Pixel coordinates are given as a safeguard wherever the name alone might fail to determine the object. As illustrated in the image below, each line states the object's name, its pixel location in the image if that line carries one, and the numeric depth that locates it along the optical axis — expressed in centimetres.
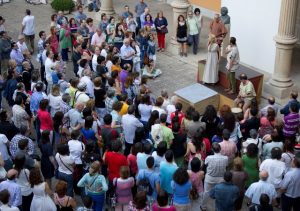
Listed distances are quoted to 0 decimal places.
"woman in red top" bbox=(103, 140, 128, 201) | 1053
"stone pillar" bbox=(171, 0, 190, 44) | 1880
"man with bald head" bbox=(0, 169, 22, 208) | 970
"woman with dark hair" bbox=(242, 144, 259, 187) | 1071
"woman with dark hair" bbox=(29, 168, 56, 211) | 952
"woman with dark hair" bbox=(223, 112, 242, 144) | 1173
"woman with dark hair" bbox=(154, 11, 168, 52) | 1875
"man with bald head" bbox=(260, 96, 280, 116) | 1261
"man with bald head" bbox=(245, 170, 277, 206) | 989
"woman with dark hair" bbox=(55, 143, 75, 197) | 1052
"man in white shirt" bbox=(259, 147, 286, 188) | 1040
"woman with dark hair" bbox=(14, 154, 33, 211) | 996
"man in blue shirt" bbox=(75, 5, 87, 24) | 1897
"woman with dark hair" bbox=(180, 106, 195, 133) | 1193
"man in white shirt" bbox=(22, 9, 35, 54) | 1886
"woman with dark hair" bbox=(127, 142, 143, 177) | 1070
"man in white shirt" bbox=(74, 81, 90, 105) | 1277
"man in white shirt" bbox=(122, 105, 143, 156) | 1183
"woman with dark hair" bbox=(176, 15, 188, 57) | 1833
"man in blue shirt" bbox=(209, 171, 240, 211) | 980
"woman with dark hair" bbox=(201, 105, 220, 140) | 1205
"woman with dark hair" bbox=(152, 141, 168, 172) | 1049
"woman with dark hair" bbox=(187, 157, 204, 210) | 1028
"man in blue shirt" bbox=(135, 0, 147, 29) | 2014
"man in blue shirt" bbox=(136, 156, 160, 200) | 1024
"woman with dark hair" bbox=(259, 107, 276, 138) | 1207
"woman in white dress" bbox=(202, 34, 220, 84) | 1577
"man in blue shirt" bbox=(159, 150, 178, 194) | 1024
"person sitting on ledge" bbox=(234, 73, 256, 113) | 1424
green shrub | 2341
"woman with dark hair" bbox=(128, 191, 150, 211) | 907
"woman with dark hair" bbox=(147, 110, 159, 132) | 1206
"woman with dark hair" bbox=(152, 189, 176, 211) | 916
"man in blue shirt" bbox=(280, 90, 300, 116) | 1286
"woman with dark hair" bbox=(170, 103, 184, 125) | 1238
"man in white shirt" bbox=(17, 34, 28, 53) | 1645
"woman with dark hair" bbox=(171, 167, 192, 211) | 977
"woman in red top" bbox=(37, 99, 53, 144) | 1210
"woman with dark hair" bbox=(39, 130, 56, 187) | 1099
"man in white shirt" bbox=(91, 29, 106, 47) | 1739
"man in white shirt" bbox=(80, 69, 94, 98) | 1380
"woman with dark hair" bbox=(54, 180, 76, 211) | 933
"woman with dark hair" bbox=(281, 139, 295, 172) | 1077
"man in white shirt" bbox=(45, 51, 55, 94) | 1470
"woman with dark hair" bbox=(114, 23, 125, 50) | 1741
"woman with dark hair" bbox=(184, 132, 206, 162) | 1109
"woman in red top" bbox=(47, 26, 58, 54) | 1702
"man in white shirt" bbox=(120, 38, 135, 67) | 1627
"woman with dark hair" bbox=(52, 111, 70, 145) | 1182
